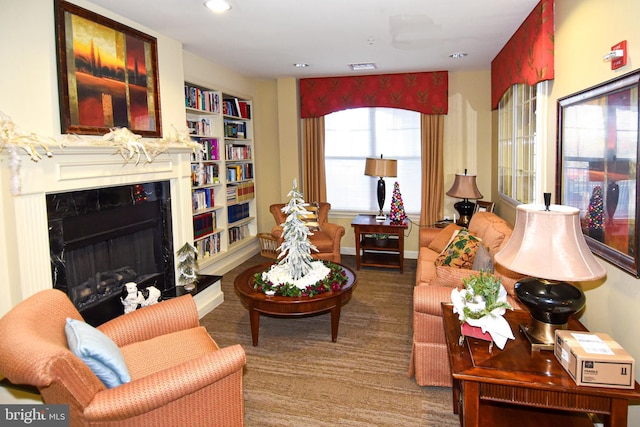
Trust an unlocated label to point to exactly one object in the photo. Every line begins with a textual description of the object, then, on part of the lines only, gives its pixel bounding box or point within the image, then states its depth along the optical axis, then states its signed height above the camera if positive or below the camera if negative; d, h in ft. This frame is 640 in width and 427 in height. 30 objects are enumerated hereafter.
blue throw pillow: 5.77 -2.29
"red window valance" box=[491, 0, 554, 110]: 10.00 +3.10
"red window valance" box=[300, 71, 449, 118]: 19.13 +3.64
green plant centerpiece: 6.49 -2.03
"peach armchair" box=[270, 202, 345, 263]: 16.74 -2.45
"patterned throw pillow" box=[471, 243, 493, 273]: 9.68 -1.99
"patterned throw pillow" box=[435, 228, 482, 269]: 10.41 -1.93
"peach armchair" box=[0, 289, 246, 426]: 5.06 -2.68
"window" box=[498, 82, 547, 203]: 10.84 +0.88
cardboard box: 5.46 -2.45
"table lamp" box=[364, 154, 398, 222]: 18.56 +0.27
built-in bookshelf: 16.49 +0.22
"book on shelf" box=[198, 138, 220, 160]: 17.07 +1.18
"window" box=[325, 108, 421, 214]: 20.16 +1.02
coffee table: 10.50 -3.07
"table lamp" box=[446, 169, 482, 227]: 17.04 -0.78
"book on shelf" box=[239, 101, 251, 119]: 20.13 +3.12
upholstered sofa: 8.75 -3.00
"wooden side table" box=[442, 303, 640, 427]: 5.62 -2.80
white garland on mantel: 8.29 +0.88
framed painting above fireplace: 9.75 +2.62
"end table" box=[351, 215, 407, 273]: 17.83 -2.99
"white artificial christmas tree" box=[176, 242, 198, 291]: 13.14 -2.57
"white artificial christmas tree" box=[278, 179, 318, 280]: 11.30 -1.65
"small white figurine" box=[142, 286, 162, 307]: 11.35 -3.02
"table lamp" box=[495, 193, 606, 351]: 5.88 -1.26
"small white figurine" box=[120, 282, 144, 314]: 11.16 -2.97
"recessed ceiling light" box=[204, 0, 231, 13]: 10.13 +4.02
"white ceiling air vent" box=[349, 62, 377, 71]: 17.46 +4.35
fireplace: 8.60 -0.11
